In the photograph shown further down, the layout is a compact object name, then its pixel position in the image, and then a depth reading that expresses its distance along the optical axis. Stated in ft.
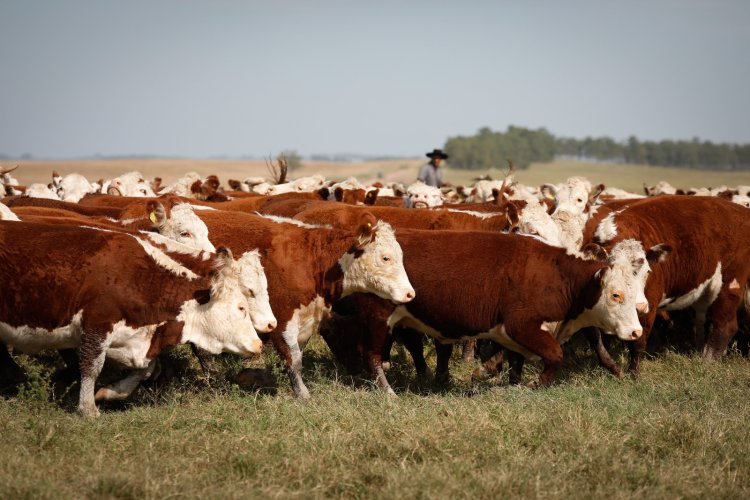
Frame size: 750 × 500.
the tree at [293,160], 532.73
